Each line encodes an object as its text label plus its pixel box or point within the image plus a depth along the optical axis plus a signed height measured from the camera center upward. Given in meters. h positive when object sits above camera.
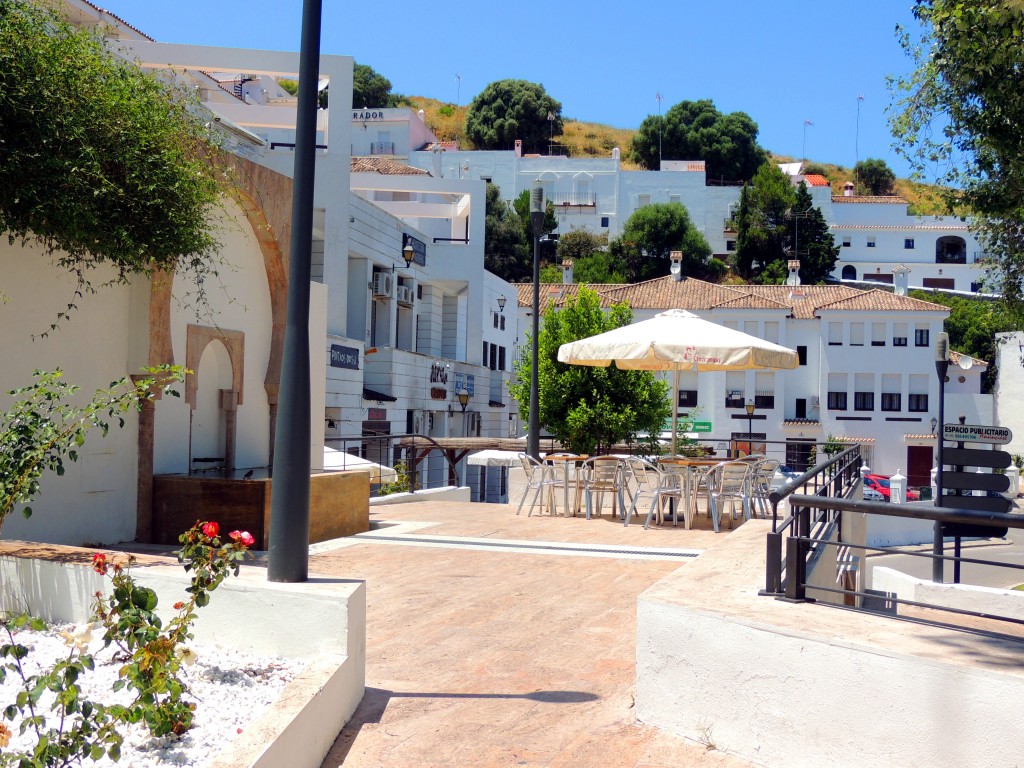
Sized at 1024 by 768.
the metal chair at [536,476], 14.02 -1.02
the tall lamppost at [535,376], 15.90 +0.43
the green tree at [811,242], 80.44 +13.71
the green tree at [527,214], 78.31 +15.36
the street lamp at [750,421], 48.91 -0.65
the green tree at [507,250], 76.50 +11.75
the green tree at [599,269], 76.50 +10.58
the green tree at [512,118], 102.81 +29.49
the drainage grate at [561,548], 10.16 -1.53
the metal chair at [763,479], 12.82 -0.91
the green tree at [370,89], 112.00 +35.46
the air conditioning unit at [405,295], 36.22 +3.83
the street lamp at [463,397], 38.59 +0.15
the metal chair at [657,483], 12.77 -0.98
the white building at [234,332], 8.75 +0.73
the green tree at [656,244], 81.56 +13.39
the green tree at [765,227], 81.81 +15.00
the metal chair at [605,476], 13.34 -0.95
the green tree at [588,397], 22.72 +0.19
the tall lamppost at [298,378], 5.29 +0.10
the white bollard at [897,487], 37.69 -2.77
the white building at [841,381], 59.03 +1.83
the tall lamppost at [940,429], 15.19 -0.25
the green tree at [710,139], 98.81 +26.85
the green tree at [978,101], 7.82 +2.82
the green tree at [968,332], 64.12 +5.62
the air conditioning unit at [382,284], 33.53 +3.85
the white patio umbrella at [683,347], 12.59 +0.77
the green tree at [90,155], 7.05 +1.79
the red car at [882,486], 46.25 -3.51
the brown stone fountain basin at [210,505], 9.51 -1.06
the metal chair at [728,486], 12.36 -0.97
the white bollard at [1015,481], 48.75 -3.24
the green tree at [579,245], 83.06 +13.33
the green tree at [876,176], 110.25 +26.16
